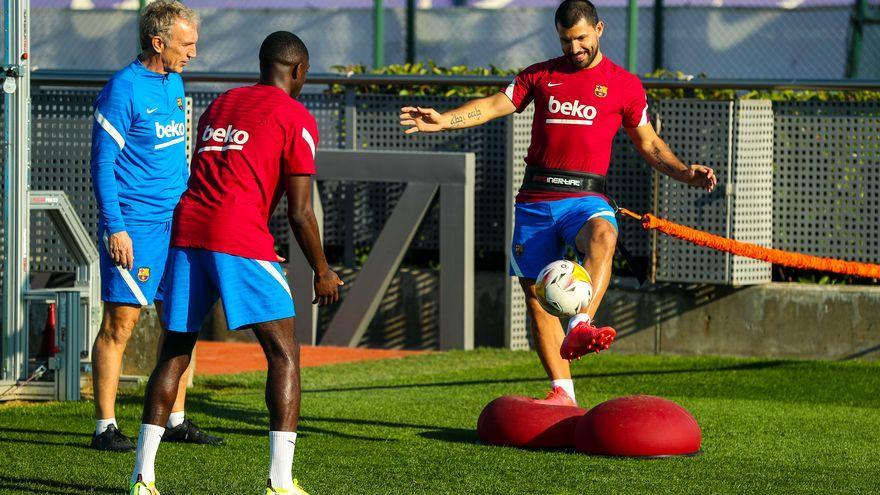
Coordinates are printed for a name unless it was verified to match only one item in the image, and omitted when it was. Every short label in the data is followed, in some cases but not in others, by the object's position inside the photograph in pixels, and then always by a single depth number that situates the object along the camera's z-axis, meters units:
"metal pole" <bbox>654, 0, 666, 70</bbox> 30.54
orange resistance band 19.19
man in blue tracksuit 14.89
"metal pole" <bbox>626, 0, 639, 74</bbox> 27.30
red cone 18.09
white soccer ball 14.59
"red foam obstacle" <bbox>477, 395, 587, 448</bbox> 15.02
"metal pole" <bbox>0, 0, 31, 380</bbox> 18.00
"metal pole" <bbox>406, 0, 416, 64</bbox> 31.43
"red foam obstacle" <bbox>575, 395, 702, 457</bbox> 14.37
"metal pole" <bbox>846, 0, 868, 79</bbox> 31.50
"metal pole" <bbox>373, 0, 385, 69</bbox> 28.64
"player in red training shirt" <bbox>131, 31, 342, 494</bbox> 11.93
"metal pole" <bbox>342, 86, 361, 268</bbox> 24.59
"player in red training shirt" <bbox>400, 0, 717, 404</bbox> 15.96
